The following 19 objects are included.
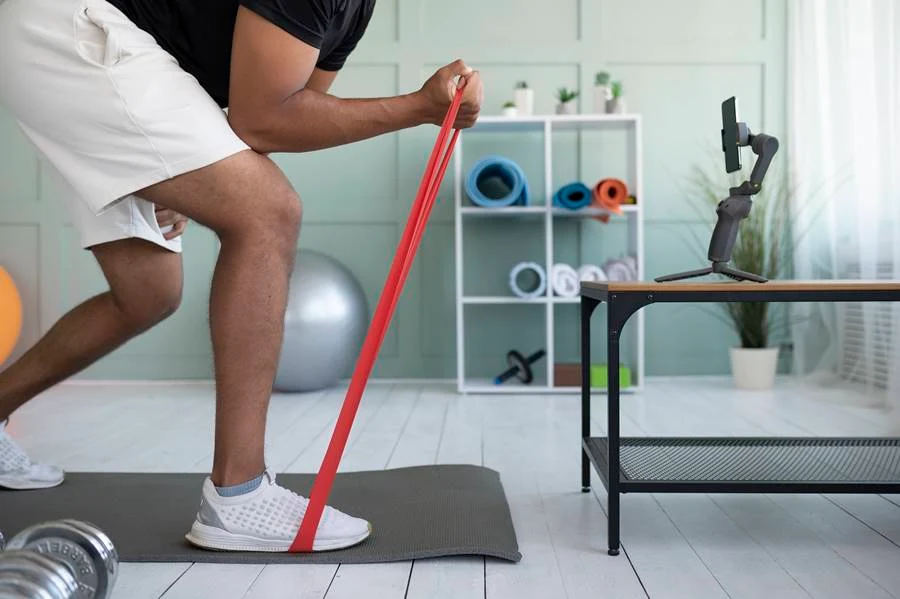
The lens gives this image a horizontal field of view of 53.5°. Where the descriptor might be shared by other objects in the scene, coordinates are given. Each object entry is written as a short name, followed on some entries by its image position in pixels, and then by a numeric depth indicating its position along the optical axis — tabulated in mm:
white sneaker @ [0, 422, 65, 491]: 1838
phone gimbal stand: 1830
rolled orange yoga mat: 3553
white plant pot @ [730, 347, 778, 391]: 3645
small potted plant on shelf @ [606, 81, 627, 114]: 3713
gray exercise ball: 3436
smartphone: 1846
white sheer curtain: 3008
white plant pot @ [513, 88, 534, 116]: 3785
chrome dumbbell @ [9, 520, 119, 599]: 992
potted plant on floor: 3656
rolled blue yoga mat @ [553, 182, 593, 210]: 3613
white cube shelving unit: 3623
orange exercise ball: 3414
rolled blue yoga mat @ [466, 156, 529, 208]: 3629
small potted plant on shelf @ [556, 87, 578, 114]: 3750
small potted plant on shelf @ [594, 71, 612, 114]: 3736
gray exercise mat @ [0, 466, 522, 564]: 1415
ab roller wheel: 3738
